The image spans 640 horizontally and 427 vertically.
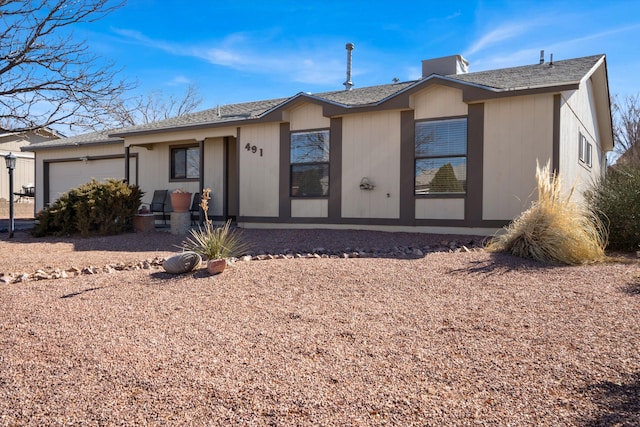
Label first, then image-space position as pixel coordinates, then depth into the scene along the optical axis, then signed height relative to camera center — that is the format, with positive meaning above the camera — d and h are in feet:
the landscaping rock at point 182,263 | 16.75 -1.99
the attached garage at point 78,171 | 46.60 +3.13
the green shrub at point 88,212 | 30.71 -0.54
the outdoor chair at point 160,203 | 40.70 +0.06
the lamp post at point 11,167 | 31.50 +2.30
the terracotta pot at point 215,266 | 16.46 -2.04
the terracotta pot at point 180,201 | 33.09 +0.16
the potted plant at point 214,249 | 16.53 -1.55
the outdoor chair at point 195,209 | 38.45 -0.39
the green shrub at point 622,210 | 23.15 -0.13
